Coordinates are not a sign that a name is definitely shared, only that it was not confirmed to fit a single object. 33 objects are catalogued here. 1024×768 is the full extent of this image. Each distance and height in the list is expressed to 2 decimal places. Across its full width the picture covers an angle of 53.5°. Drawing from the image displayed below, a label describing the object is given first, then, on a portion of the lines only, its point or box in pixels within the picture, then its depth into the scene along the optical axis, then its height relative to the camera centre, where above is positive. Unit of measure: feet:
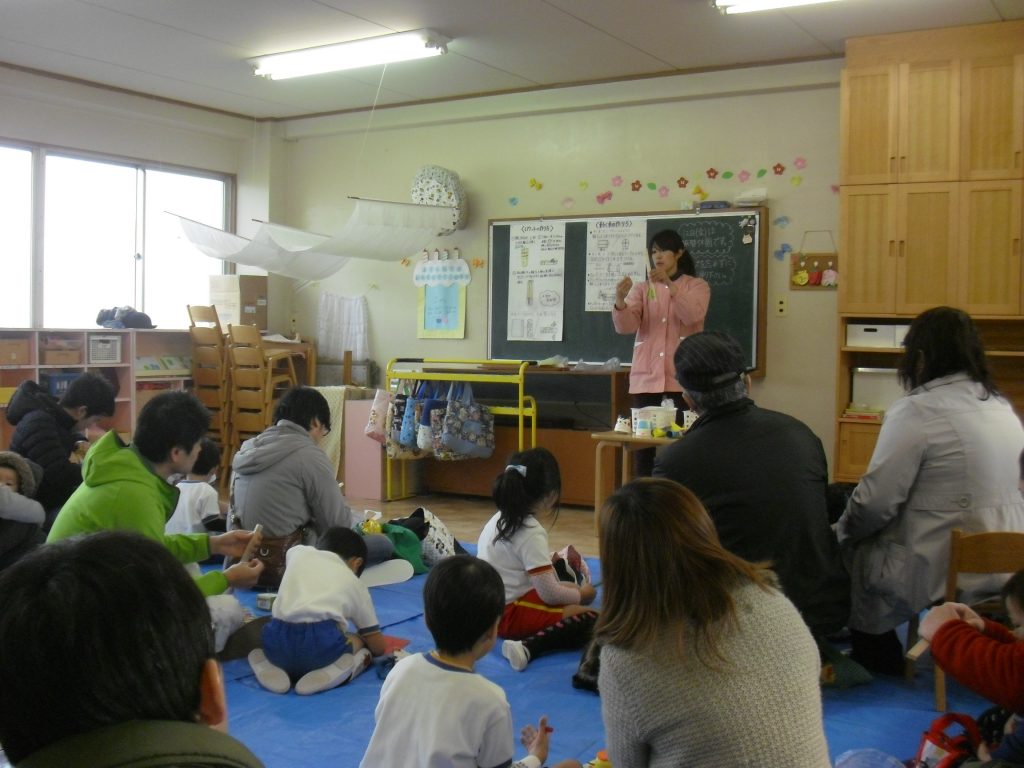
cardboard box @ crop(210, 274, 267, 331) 26.45 +1.24
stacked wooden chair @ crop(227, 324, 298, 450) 24.50 -0.83
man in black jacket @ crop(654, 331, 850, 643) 9.06 -1.05
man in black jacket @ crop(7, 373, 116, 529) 13.55 -1.13
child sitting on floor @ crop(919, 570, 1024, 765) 6.31 -1.88
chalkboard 20.85 +1.60
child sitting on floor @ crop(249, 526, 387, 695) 10.46 -2.92
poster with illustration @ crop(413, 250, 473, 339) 25.07 +1.34
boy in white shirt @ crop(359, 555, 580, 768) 6.47 -2.35
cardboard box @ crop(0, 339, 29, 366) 22.17 -0.22
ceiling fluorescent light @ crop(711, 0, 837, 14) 16.56 +5.76
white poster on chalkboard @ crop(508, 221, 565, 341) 23.41 +1.62
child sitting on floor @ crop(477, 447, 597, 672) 11.60 -2.53
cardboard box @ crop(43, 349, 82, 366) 23.21 -0.34
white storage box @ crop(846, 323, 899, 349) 18.29 +0.36
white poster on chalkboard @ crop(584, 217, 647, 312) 22.26 +2.11
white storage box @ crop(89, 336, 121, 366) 23.93 -0.13
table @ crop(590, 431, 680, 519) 15.12 -1.45
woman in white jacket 10.14 -1.14
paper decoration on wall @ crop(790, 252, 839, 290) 20.12 +1.69
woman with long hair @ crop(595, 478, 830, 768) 4.55 -1.38
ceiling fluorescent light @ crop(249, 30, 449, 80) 19.48 +5.92
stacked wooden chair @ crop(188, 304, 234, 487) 25.23 -0.69
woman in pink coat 17.94 +0.73
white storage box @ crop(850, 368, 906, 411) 18.52 -0.58
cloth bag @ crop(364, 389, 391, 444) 22.29 -1.53
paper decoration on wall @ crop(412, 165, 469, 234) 24.06 +3.79
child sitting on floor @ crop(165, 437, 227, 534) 16.06 -2.65
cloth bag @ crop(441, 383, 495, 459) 21.48 -1.71
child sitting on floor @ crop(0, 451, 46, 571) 11.32 -1.91
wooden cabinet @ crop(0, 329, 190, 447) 22.57 -0.44
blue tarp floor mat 9.25 -3.60
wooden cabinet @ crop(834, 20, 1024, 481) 17.44 +2.98
